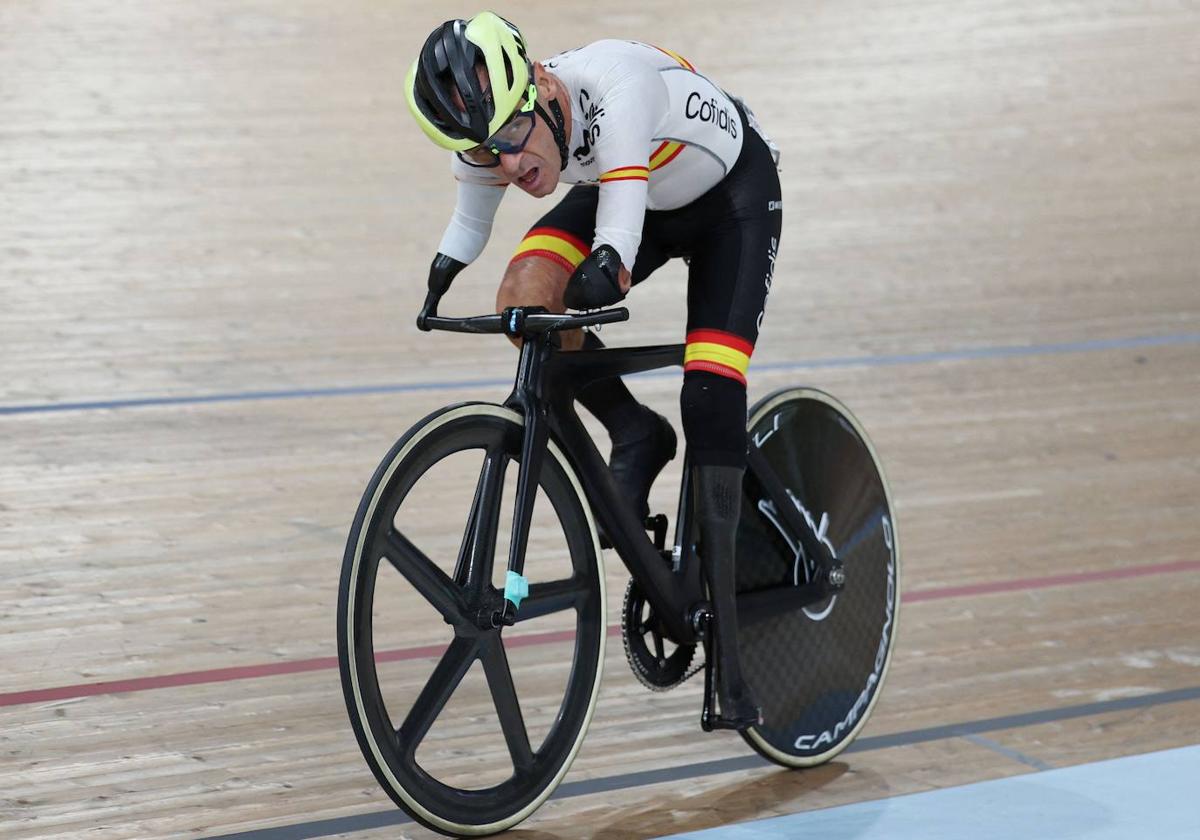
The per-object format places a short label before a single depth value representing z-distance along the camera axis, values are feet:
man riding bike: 13.70
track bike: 14.12
